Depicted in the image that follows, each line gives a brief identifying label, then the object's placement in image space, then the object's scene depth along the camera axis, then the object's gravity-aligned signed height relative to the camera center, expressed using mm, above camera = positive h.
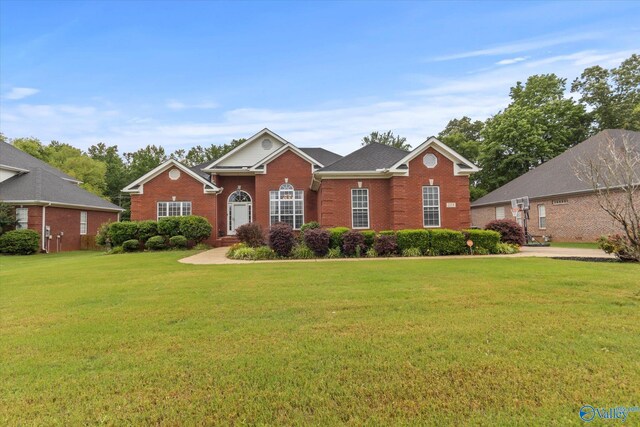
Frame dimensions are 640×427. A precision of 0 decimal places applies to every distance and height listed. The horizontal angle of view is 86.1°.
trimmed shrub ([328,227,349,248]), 15125 -615
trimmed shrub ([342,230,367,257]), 14773 -842
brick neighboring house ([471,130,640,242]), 20969 +1330
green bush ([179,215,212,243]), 19875 -22
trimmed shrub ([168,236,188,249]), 19359 -800
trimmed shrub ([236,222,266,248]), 16453 -433
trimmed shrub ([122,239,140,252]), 18906 -877
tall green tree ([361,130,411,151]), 53031 +12897
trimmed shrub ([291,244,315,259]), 14766 -1202
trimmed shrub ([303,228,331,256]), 14797 -681
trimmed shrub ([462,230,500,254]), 15472 -839
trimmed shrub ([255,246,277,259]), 14797 -1189
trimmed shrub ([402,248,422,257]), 14812 -1285
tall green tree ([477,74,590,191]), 34312 +8716
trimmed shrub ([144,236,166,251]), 19000 -819
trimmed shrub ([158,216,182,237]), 19656 +114
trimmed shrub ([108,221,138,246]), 19266 -156
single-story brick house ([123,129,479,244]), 18859 +2237
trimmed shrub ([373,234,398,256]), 14750 -951
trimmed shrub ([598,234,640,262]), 12034 -1062
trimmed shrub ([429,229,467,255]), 15141 -950
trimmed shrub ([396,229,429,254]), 15039 -762
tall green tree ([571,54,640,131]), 33281 +12426
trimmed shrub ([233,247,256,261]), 14773 -1206
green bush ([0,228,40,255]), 20641 -622
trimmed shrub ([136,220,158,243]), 19484 -77
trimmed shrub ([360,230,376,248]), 15104 -687
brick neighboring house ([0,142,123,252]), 22391 +1942
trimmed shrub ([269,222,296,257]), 14781 -628
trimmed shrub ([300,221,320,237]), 18766 -66
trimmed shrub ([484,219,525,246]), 16656 -580
